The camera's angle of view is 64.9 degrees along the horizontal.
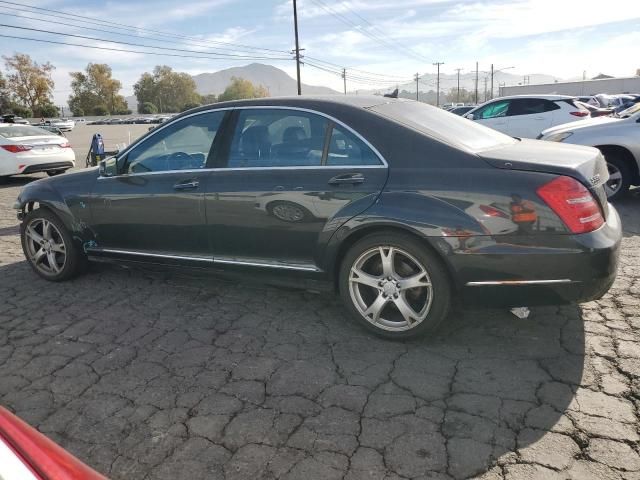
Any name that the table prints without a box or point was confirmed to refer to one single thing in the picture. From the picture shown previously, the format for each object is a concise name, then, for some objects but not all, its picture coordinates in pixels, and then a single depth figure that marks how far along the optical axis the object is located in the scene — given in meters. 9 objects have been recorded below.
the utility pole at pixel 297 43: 39.12
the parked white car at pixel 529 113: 11.70
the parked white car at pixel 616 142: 6.73
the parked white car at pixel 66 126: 51.17
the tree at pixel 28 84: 92.50
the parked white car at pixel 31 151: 11.30
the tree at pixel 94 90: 108.62
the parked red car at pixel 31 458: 1.11
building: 67.38
